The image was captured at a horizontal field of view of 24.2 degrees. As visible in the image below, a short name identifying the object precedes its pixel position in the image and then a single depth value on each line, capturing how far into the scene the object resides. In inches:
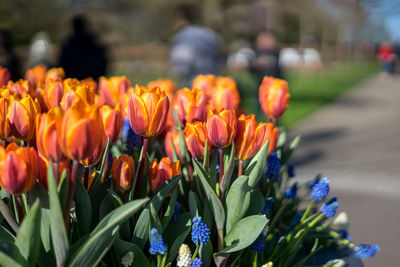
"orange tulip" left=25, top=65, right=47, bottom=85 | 62.0
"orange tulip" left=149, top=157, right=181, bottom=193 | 42.6
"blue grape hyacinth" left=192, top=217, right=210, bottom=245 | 40.8
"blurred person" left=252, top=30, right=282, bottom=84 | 203.2
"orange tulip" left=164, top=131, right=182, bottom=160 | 47.7
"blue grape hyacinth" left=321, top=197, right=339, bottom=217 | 47.3
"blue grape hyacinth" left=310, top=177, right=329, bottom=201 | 47.1
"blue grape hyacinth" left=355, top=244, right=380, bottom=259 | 50.0
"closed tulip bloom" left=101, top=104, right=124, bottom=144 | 42.8
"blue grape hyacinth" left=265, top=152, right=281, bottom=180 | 48.0
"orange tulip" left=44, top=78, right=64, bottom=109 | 45.8
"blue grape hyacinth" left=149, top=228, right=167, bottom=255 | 39.2
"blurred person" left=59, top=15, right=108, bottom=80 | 233.0
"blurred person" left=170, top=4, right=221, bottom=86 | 175.2
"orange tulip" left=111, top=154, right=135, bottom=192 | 41.6
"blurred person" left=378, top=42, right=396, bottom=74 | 927.7
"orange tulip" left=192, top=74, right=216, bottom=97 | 58.0
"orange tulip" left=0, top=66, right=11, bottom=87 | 52.7
